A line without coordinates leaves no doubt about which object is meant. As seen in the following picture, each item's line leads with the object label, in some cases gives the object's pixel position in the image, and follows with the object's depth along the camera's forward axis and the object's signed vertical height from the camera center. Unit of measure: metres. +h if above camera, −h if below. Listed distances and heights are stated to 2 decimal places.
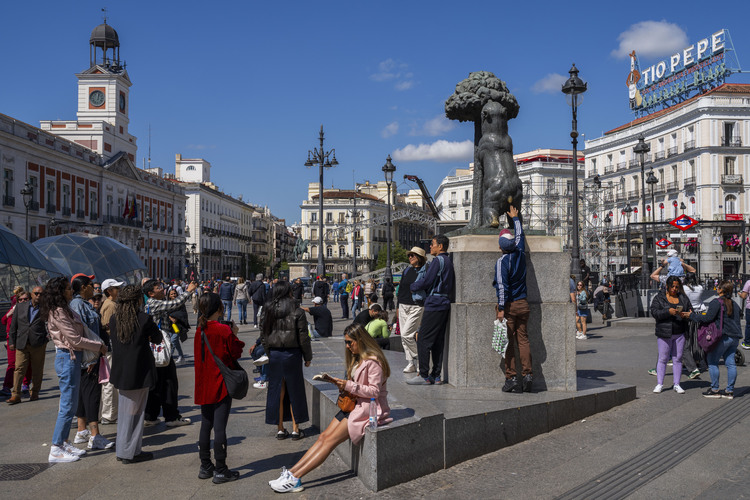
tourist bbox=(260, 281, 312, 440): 6.29 -0.84
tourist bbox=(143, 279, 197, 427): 7.05 -1.47
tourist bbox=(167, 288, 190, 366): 7.81 -0.73
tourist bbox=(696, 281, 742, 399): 7.79 -0.99
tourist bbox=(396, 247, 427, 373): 7.40 -0.52
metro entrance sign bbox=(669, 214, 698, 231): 21.19 +1.39
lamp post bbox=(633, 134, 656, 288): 24.41 +1.25
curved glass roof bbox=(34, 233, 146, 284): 29.88 +0.57
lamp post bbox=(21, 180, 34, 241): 26.60 +3.15
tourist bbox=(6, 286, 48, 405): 8.41 -0.99
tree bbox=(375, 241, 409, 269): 90.94 +1.59
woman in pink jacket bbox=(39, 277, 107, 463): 5.94 -0.71
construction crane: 62.47 +8.25
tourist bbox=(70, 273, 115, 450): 6.21 -1.26
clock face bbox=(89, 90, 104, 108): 63.64 +16.95
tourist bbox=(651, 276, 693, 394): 7.97 -0.78
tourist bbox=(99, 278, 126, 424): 7.30 -1.35
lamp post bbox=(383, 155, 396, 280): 29.77 +4.51
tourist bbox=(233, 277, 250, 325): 20.42 -0.99
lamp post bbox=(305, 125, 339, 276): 26.20 +4.34
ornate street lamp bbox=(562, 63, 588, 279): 17.22 +4.37
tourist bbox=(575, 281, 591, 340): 15.25 -1.10
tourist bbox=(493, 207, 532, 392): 6.45 -0.36
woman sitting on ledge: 4.86 -1.09
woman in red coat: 5.16 -0.97
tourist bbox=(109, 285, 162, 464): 5.56 -0.87
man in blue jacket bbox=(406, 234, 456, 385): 6.75 -0.50
